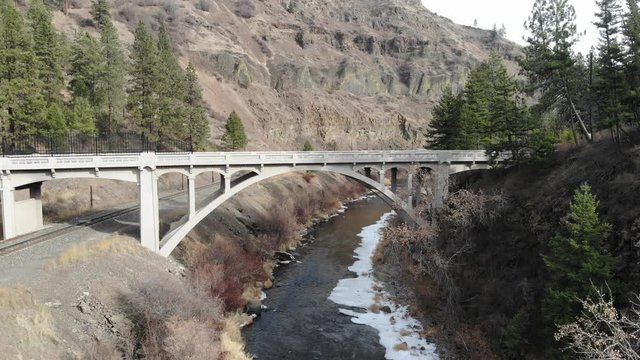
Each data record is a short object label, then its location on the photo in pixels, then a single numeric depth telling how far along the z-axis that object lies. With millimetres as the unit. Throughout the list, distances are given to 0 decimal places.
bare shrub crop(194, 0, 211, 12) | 119500
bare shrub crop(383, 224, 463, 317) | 27497
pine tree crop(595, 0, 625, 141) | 25500
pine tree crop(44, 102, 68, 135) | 36031
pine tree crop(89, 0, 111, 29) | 81562
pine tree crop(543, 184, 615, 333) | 16562
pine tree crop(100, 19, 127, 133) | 49219
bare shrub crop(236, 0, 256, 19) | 128988
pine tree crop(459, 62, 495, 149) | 40719
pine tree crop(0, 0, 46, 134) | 33969
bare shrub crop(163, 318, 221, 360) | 17188
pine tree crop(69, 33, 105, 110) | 47094
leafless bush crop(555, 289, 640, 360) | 15141
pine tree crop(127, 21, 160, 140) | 46250
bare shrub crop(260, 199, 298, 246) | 43219
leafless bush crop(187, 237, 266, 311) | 27078
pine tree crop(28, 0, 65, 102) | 41125
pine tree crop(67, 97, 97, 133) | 39250
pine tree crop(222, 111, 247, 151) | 61531
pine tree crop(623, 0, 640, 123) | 24781
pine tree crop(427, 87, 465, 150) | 42906
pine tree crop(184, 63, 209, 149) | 53938
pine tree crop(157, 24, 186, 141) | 47938
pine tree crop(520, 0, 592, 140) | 31391
